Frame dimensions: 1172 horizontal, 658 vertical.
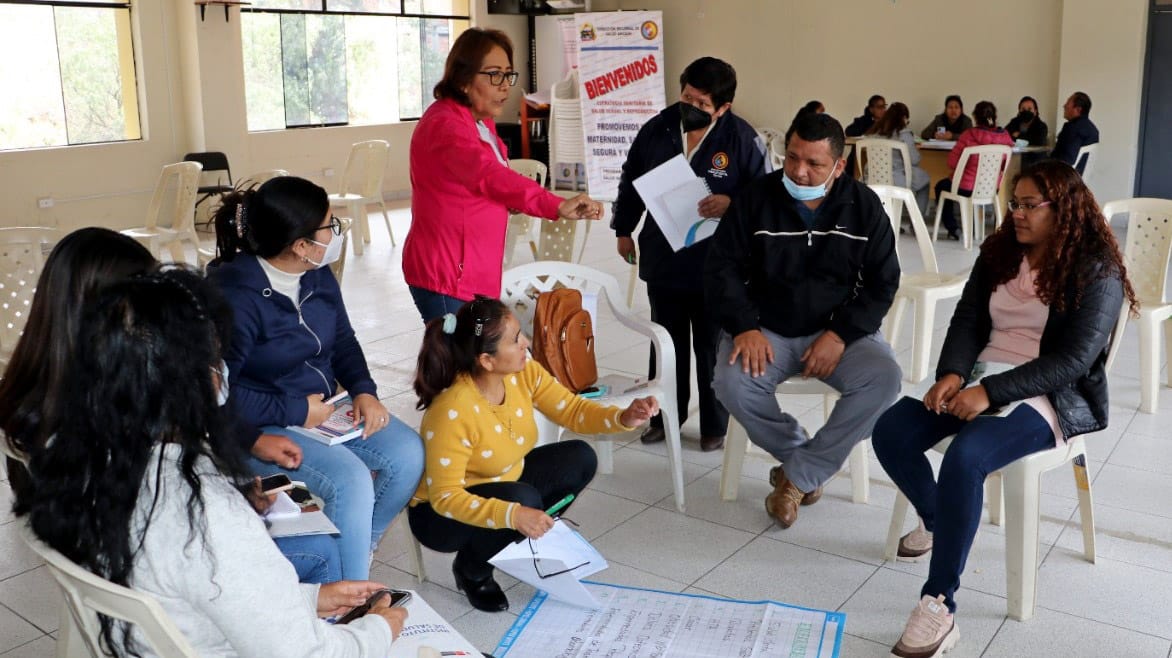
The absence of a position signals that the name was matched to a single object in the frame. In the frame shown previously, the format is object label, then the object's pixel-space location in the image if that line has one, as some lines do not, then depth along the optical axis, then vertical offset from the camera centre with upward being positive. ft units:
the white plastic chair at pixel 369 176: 27.99 -0.86
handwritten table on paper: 7.84 -3.79
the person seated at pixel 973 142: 26.81 -0.07
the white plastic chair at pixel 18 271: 12.41 -1.49
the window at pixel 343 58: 33.45 +2.96
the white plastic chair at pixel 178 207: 21.58 -1.29
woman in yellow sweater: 7.99 -2.39
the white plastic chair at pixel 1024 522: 8.23 -3.03
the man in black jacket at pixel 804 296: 9.92 -1.53
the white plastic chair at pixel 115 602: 4.28 -1.90
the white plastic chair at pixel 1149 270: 13.48 -1.78
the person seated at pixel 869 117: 32.30 +0.72
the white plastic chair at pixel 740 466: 10.61 -3.32
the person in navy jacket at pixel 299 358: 7.70 -1.65
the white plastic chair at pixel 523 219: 21.84 -1.66
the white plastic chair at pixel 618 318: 10.59 -1.93
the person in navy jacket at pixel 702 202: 11.23 -0.58
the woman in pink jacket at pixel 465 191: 10.02 -0.47
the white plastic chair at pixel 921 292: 14.97 -2.19
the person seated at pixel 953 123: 31.42 +0.50
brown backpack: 10.12 -1.89
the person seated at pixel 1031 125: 30.22 +0.41
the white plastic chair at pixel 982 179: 26.45 -1.01
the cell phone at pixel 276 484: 6.85 -2.25
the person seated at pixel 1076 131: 27.86 +0.20
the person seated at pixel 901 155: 28.27 -0.31
